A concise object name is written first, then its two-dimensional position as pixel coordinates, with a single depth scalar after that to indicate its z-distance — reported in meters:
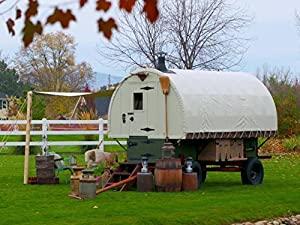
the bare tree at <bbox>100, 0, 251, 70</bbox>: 33.16
